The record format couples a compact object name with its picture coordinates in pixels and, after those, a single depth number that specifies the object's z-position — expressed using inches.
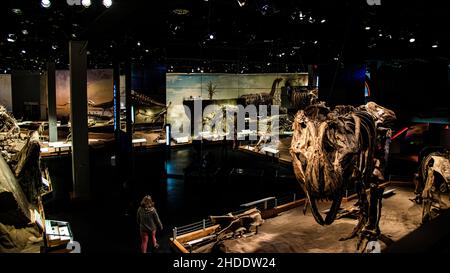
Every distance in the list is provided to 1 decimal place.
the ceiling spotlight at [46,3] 292.8
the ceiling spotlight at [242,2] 283.8
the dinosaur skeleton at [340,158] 210.5
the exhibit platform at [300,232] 267.3
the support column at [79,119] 396.2
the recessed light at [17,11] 327.5
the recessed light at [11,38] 430.3
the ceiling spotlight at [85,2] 283.8
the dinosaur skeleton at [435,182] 293.9
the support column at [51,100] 626.2
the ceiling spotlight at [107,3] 281.7
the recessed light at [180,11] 316.6
